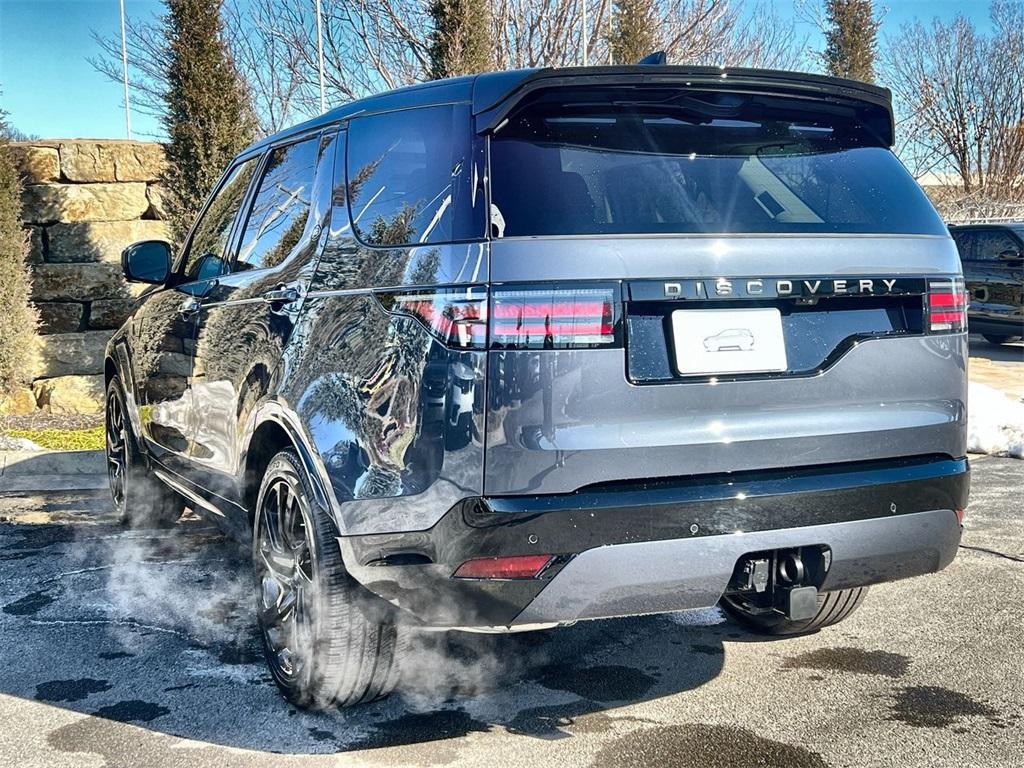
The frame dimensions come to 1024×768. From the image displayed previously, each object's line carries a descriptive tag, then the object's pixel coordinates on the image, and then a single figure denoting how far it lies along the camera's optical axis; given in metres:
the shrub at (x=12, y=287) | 9.20
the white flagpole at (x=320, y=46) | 13.45
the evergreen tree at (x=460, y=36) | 11.57
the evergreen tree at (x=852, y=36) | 22.31
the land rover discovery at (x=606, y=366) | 2.55
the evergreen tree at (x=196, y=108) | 9.90
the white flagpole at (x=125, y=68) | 17.59
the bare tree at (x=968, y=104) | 29.36
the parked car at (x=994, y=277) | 14.37
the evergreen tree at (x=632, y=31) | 14.65
